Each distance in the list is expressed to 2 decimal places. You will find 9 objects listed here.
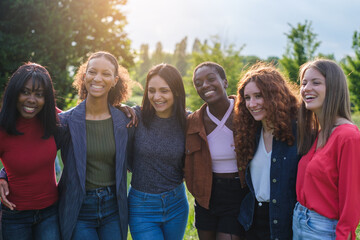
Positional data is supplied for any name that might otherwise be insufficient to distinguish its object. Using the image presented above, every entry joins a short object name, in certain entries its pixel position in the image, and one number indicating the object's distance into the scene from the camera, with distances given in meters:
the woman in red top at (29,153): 2.85
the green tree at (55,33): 13.52
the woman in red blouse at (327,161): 2.28
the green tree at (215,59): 16.78
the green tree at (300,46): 22.00
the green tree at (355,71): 23.67
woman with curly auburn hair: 2.86
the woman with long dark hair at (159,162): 3.23
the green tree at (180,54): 48.78
